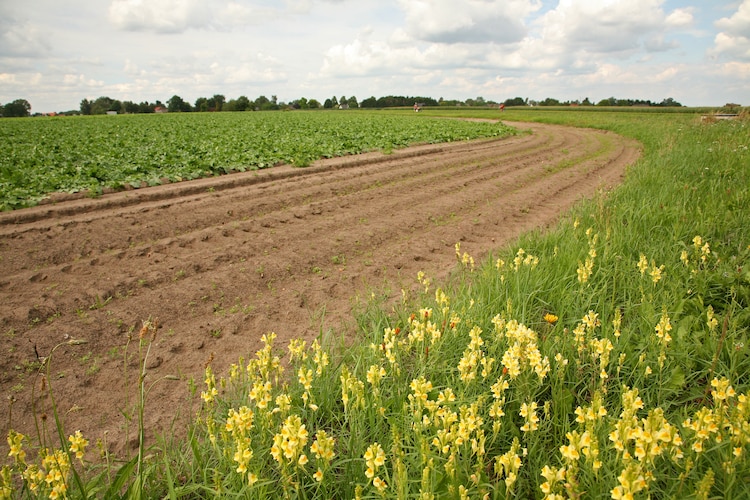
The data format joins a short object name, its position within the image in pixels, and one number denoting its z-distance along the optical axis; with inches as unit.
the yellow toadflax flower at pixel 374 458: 72.6
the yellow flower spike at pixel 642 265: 158.6
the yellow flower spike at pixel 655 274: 151.9
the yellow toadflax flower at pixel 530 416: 85.7
